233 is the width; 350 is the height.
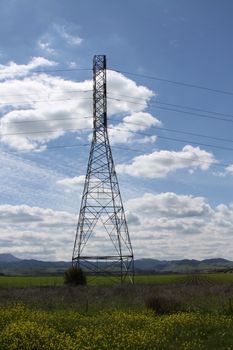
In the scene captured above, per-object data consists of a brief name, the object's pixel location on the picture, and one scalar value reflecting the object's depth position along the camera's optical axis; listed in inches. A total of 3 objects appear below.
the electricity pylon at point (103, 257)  1630.2
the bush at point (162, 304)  954.1
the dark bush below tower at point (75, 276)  1678.2
